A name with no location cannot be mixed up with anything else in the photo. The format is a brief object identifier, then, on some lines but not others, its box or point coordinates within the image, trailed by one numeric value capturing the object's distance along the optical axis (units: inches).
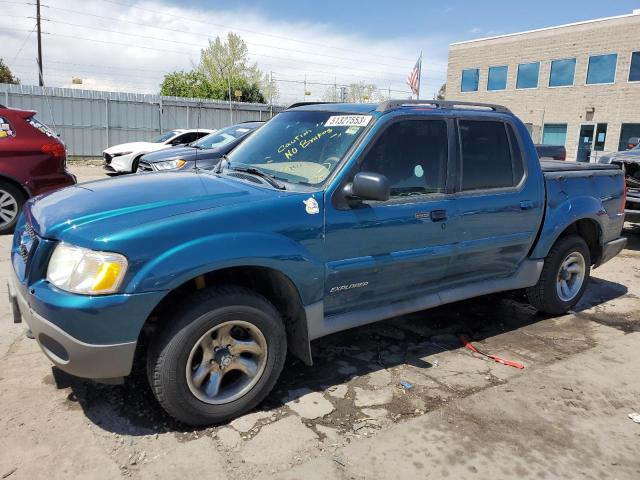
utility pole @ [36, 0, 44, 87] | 1156.5
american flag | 765.3
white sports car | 543.2
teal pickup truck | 99.3
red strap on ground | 152.6
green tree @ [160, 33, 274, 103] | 1712.6
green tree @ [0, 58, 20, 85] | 1748.8
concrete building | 1049.7
